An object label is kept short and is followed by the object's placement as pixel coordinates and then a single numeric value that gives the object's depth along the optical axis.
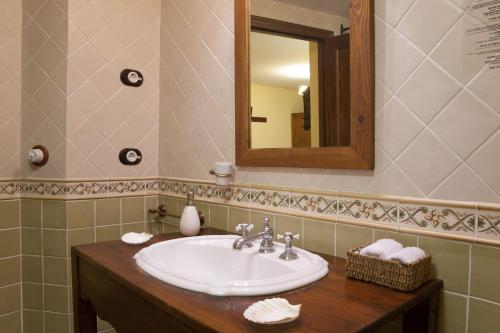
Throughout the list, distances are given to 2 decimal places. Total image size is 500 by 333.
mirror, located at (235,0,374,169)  1.09
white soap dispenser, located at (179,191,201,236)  1.51
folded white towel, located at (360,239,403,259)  0.92
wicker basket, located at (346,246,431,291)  0.86
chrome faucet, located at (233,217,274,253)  1.20
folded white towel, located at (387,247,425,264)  0.88
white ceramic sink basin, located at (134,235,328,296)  0.86
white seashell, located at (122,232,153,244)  1.36
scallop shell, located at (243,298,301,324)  0.69
